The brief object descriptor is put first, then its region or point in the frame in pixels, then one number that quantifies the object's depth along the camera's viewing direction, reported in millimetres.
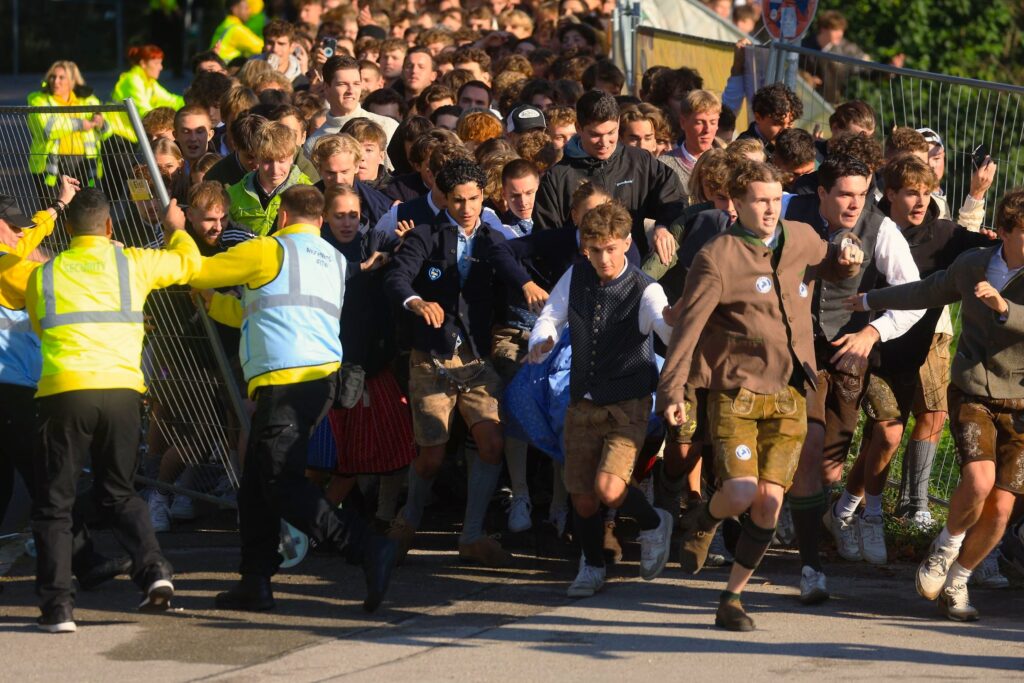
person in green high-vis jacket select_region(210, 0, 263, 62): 35719
